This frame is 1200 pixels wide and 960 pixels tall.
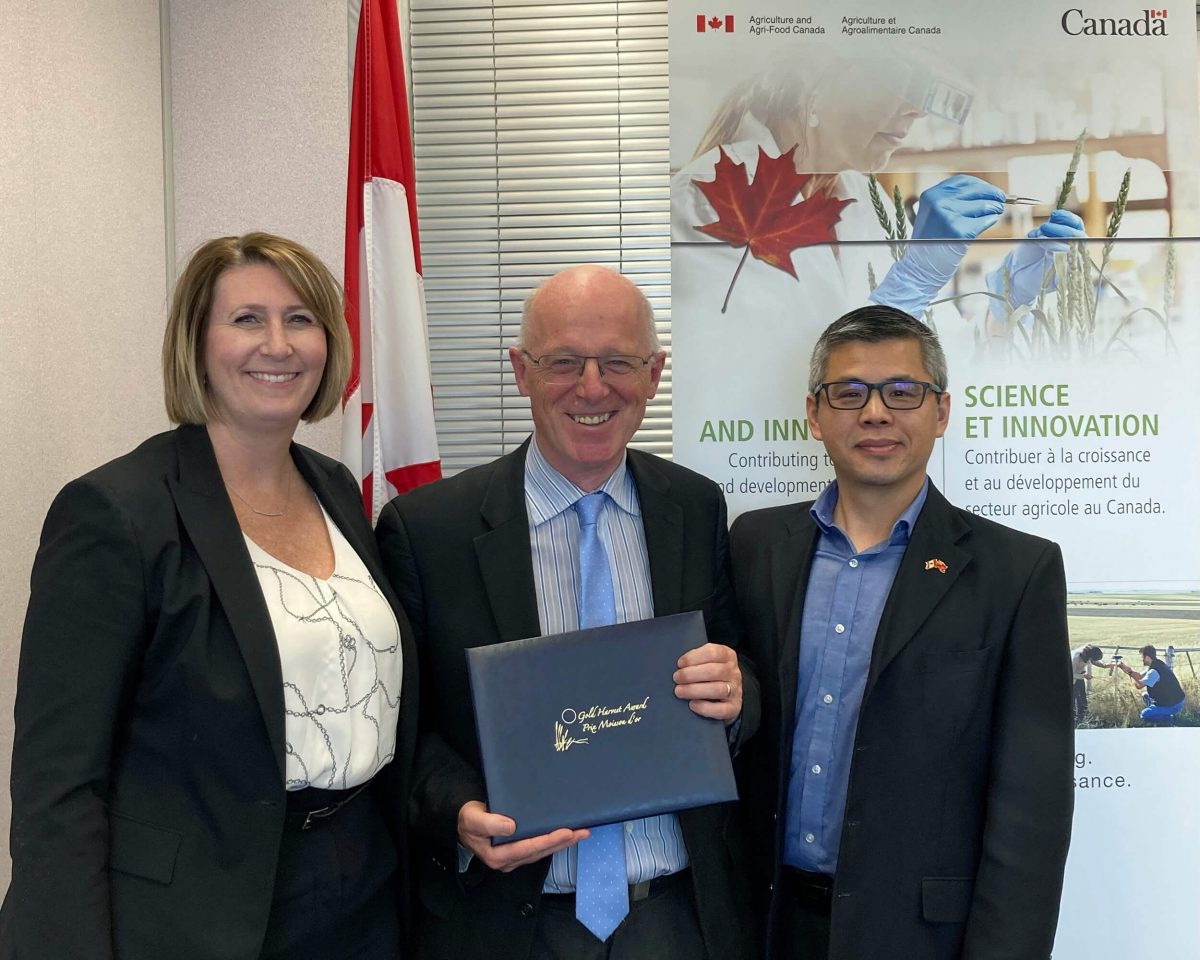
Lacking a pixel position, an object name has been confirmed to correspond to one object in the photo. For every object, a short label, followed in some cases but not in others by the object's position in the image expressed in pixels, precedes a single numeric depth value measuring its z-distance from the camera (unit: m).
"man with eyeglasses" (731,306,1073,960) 2.08
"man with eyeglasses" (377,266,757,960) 1.97
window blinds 3.93
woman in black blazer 1.64
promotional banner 2.84
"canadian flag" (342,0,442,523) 3.11
